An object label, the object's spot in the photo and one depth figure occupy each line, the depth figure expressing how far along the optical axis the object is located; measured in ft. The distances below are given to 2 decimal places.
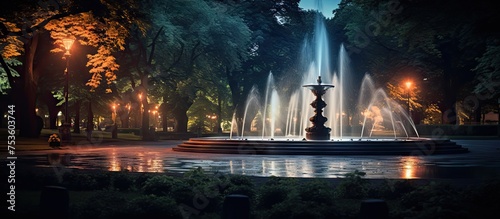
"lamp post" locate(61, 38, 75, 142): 112.24
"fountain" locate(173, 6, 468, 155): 101.40
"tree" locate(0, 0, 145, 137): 85.61
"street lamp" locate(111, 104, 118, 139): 185.94
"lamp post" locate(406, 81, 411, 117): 206.86
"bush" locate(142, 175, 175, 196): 42.48
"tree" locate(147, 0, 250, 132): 165.27
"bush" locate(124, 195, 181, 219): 34.81
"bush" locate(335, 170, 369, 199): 42.04
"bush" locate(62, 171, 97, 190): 46.55
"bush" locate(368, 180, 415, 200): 41.91
